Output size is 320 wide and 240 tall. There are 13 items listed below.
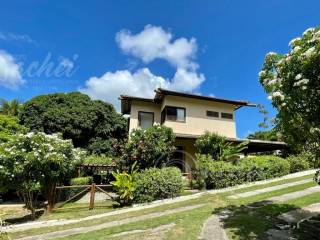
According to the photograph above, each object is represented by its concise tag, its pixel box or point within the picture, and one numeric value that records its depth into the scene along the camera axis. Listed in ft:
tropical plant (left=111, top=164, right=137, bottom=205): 36.26
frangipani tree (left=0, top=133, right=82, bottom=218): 33.49
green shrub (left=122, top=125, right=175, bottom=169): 40.71
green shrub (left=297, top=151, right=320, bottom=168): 19.42
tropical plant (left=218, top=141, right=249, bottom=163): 50.31
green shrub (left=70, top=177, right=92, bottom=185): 48.35
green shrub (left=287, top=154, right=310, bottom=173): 53.37
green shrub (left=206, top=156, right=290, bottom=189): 42.14
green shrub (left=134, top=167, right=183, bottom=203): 36.01
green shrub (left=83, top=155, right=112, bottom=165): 56.76
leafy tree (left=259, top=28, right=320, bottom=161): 16.40
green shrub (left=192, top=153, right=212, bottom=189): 43.51
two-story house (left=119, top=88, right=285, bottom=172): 62.47
